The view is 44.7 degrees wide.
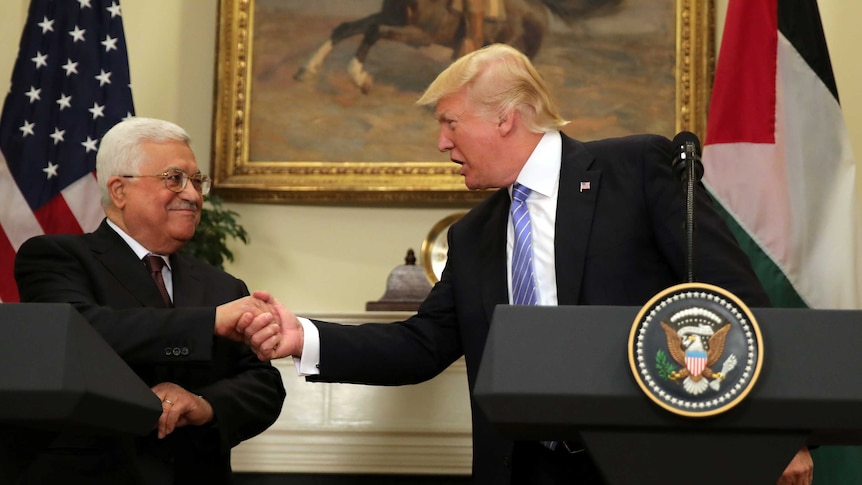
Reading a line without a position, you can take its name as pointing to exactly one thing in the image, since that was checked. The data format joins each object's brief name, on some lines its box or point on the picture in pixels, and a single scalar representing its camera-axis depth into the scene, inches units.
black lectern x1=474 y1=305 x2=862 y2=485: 67.4
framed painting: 232.7
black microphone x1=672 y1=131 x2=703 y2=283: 79.3
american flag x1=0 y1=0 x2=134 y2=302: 202.2
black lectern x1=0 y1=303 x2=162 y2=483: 72.1
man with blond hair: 100.7
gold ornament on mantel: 216.4
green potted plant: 211.2
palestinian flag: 173.9
